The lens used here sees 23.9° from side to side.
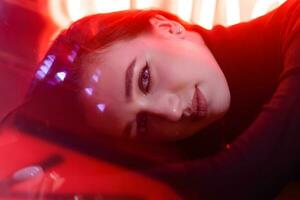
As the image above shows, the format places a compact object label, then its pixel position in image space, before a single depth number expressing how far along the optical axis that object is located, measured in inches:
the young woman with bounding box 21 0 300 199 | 35.0
